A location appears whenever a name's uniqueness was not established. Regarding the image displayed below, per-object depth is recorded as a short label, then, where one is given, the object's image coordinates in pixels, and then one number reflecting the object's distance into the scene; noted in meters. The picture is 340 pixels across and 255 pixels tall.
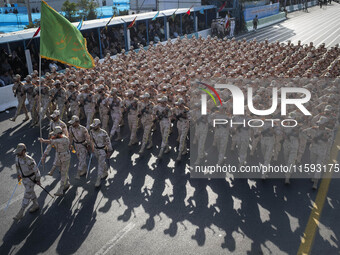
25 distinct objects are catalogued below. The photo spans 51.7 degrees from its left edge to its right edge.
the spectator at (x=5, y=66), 17.59
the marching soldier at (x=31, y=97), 13.75
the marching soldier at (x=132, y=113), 12.01
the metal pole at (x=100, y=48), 22.05
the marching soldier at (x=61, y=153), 8.83
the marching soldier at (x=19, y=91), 13.77
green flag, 9.20
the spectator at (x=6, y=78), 16.80
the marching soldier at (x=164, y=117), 11.07
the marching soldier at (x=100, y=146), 9.27
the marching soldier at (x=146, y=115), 11.52
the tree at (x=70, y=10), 28.56
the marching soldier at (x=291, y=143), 9.52
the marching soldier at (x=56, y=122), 9.88
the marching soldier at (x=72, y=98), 13.09
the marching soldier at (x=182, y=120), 10.88
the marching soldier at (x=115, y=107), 12.16
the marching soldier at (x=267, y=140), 9.84
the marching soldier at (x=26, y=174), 8.04
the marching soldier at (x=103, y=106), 12.46
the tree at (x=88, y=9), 31.64
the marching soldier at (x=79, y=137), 9.38
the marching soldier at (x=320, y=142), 9.28
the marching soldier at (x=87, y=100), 12.53
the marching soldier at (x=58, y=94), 13.20
